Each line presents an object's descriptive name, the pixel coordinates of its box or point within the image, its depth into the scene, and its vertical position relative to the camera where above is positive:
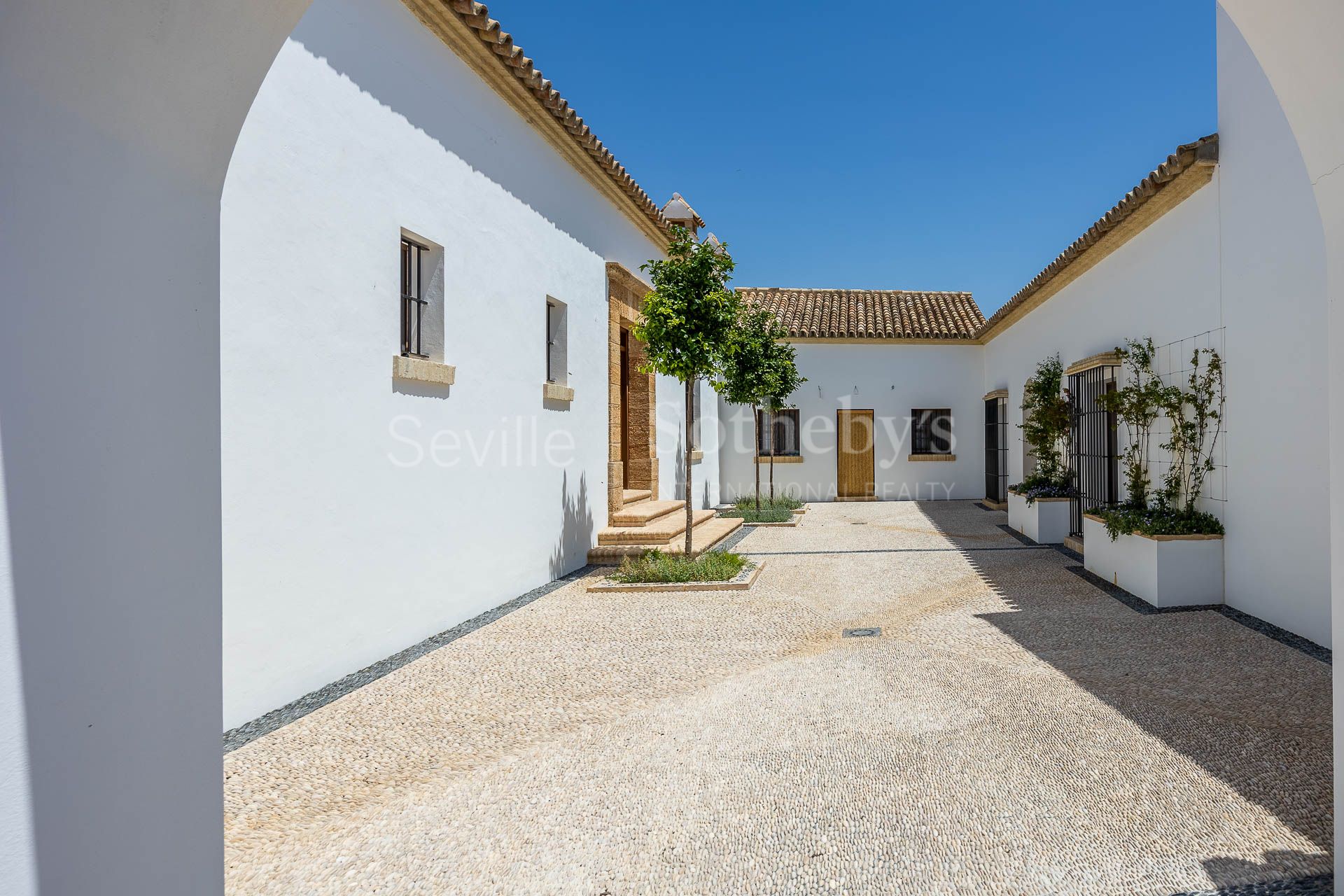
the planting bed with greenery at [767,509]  13.85 -1.21
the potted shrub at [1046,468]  10.45 -0.32
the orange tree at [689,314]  7.74 +1.37
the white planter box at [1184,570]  6.34 -1.05
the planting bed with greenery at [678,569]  7.66 -1.25
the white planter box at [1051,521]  10.43 -1.04
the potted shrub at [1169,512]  6.35 -0.63
